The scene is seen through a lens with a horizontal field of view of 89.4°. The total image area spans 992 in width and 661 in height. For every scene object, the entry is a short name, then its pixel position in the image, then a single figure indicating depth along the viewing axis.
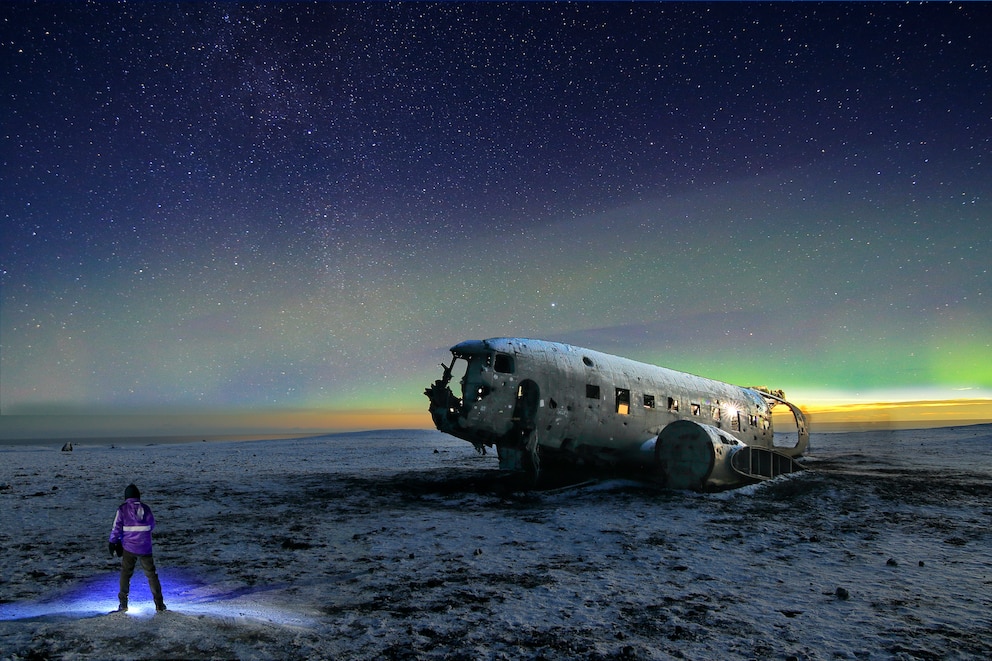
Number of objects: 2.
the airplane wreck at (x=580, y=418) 18.00
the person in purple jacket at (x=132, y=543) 7.00
